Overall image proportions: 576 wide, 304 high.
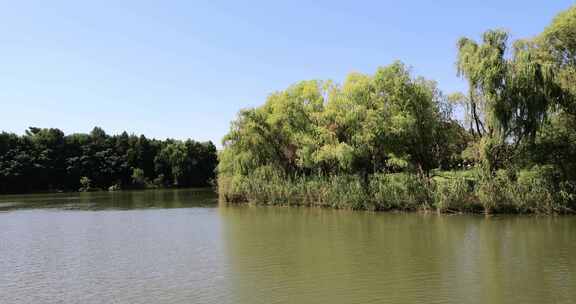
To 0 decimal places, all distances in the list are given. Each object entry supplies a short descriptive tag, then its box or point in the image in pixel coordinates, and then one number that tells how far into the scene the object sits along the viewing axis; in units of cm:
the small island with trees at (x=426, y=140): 2541
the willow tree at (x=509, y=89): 2489
